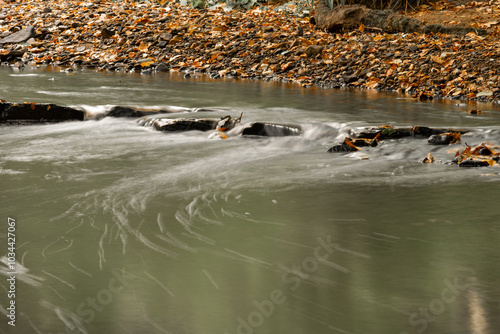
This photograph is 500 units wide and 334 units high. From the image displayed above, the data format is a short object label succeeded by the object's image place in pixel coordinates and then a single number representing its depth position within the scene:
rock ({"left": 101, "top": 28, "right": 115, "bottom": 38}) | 29.19
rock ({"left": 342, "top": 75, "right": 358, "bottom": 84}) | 20.55
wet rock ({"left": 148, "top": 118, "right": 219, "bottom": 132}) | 13.22
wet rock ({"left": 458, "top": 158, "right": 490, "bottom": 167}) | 9.77
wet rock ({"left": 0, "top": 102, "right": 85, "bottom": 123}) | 14.42
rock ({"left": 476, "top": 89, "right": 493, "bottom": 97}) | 17.38
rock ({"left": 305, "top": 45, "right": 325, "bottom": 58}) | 22.33
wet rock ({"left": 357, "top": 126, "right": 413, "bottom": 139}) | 11.76
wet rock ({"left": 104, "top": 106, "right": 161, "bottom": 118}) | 14.95
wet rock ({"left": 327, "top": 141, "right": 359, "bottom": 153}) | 11.13
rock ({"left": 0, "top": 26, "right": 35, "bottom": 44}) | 31.28
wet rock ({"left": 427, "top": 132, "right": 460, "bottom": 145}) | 11.29
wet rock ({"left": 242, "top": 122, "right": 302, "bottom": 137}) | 12.66
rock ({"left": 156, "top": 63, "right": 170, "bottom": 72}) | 25.86
